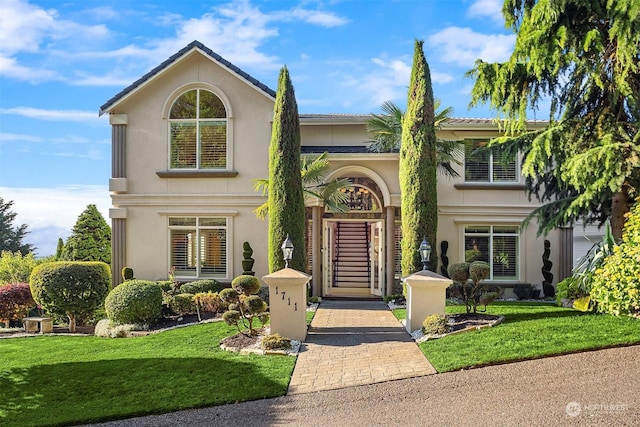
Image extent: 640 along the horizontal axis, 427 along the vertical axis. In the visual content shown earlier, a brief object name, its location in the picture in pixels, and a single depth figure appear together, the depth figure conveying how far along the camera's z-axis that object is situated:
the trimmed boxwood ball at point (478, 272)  11.74
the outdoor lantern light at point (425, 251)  11.87
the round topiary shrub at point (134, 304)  12.59
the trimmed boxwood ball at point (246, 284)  13.11
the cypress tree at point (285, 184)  13.92
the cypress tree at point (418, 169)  14.03
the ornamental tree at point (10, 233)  32.81
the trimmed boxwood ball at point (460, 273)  12.09
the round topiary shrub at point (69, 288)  13.24
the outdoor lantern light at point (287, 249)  11.76
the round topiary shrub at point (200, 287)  15.26
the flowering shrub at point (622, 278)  10.30
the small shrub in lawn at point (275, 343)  9.66
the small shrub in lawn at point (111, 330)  12.39
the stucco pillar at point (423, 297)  11.03
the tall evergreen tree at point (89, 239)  18.94
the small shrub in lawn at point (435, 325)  10.36
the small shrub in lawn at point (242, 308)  10.09
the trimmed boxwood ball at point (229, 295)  10.81
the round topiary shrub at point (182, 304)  13.66
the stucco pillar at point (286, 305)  10.52
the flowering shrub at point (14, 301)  14.66
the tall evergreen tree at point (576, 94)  10.90
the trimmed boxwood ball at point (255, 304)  10.28
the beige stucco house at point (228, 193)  16.77
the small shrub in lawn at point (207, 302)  13.57
